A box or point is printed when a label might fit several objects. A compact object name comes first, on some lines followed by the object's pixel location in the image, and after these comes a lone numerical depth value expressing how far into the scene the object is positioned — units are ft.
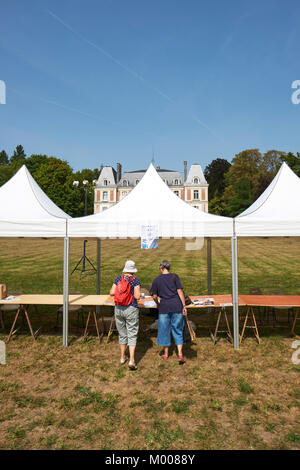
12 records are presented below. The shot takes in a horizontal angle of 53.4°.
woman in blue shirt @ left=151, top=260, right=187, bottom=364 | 14.87
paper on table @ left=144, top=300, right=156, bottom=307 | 17.31
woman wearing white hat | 14.20
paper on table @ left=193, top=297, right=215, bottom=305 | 18.25
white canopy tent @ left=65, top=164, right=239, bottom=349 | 17.17
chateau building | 191.42
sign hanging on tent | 17.49
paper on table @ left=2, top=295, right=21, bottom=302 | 19.15
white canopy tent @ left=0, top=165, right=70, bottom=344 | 17.48
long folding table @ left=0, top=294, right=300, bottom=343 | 18.19
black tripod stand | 44.24
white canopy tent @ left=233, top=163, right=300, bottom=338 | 16.62
